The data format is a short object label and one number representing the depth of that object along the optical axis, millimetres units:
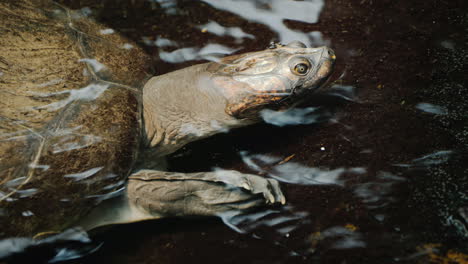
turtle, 2565
